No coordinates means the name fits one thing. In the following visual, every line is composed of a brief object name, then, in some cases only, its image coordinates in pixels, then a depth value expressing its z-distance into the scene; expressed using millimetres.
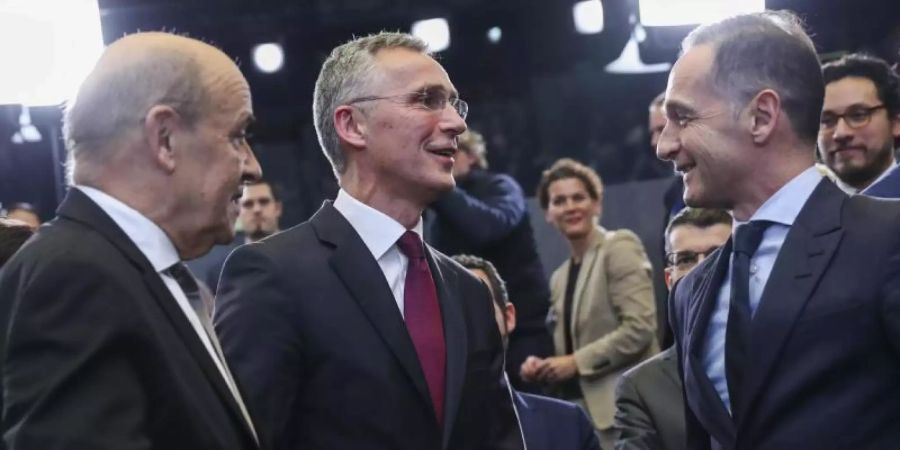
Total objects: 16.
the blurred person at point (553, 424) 3133
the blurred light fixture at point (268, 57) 5789
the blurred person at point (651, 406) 3000
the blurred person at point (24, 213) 4953
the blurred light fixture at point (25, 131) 5520
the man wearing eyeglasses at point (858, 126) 3475
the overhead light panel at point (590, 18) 5738
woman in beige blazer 4230
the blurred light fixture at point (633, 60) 5613
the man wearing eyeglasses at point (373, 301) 2104
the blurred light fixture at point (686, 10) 5227
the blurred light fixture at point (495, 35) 5730
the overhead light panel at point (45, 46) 5137
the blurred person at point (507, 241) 4285
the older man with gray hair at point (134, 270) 1447
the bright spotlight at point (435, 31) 5742
